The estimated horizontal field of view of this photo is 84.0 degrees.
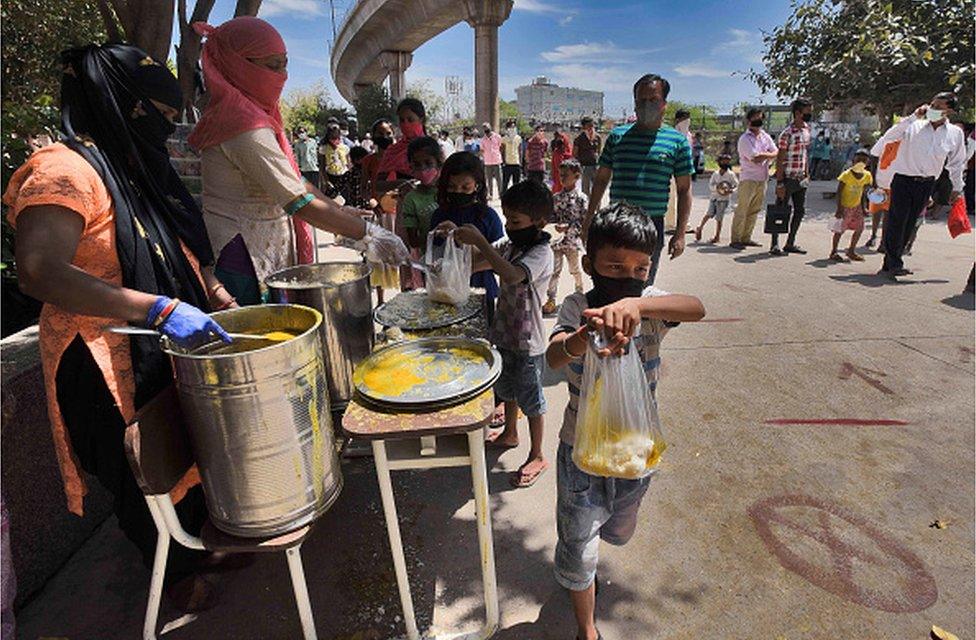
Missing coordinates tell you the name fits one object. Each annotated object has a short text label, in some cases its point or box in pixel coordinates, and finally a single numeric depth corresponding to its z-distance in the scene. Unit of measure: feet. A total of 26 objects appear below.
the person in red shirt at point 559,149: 33.96
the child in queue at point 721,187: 25.76
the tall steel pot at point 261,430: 4.40
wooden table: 4.80
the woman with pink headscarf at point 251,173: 6.49
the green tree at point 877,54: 29.53
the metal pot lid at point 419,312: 7.38
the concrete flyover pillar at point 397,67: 95.81
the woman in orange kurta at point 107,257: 4.74
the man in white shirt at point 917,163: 17.69
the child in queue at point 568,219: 16.80
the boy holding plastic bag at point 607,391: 4.80
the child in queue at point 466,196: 9.23
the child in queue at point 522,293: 7.88
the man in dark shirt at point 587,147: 33.37
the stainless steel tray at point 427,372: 5.11
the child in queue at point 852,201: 20.80
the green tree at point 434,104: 207.82
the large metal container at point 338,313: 6.31
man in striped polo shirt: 11.87
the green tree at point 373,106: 95.61
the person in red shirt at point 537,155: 36.42
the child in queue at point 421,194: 11.66
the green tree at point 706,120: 93.15
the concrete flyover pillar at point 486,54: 56.08
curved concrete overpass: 56.39
